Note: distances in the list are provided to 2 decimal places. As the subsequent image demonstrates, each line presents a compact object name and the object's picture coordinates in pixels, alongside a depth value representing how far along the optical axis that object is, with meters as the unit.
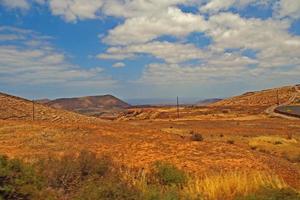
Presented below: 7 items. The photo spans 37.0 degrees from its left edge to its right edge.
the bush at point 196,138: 23.56
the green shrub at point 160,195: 9.11
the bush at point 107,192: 8.96
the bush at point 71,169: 10.90
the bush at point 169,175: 12.21
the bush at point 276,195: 9.22
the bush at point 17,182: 8.46
